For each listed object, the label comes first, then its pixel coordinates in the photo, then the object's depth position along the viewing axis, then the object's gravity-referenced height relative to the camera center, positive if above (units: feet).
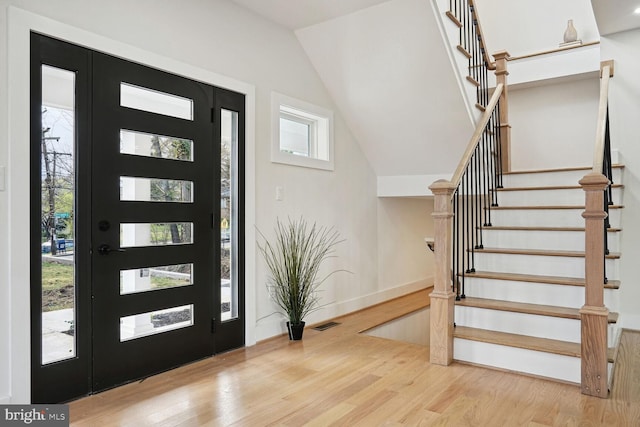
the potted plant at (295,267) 12.26 -1.61
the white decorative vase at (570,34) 16.17 +6.39
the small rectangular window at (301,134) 12.76 +2.47
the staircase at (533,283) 9.43 -1.73
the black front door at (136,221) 8.04 -0.17
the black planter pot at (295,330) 12.21 -3.25
